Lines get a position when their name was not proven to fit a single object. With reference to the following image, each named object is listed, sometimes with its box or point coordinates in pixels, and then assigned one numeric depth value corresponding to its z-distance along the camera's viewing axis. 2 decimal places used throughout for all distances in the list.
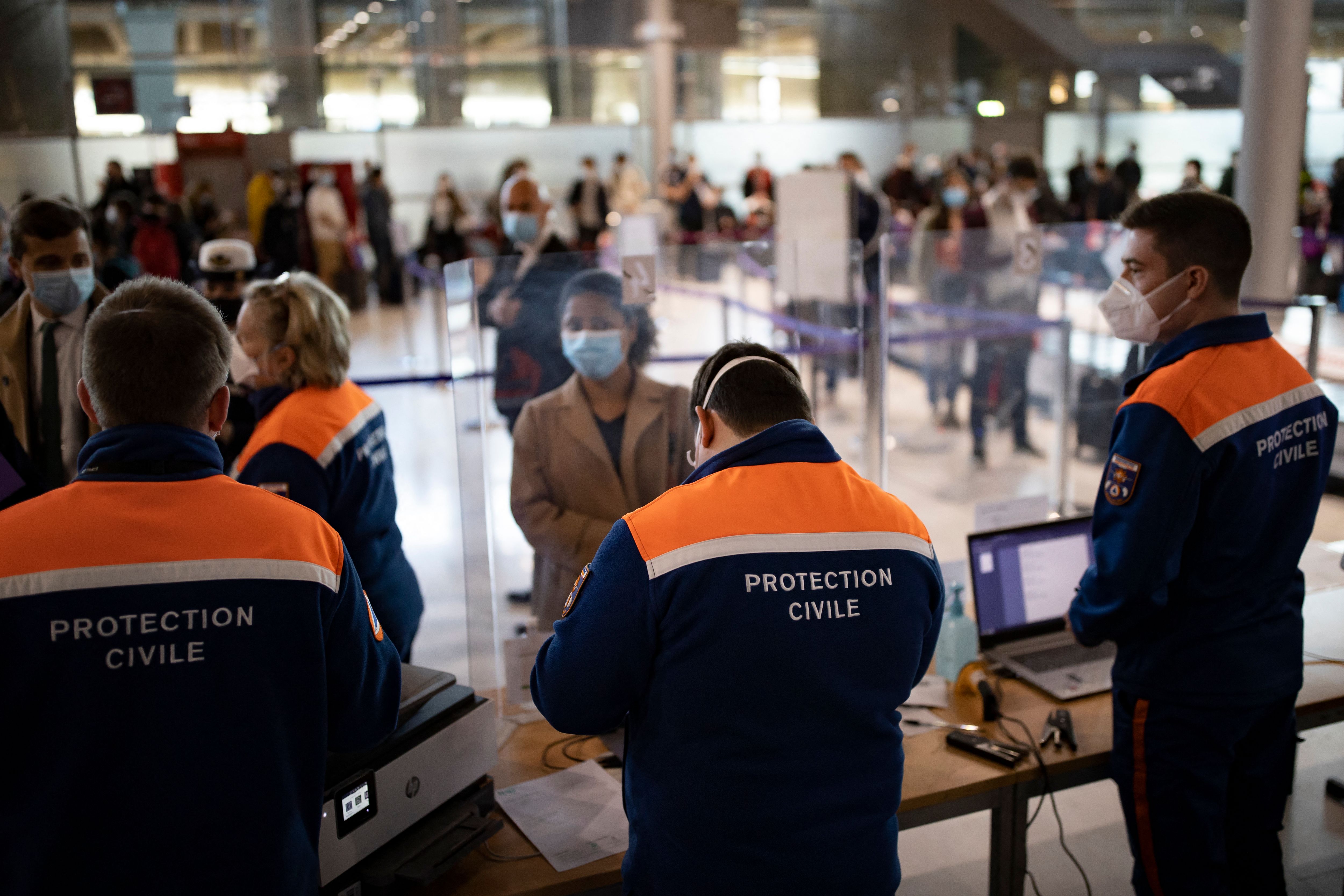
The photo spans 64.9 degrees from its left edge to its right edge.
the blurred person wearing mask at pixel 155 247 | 8.46
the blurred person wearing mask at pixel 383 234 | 12.50
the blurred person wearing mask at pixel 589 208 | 12.29
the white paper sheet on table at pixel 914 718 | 2.25
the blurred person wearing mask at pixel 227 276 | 3.02
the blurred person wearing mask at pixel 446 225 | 11.23
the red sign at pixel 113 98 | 9.88
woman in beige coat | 2.57
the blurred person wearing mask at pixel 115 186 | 11.77
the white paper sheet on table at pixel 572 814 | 1.85
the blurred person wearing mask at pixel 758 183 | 14.26
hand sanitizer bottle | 2.46
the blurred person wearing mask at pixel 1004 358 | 5.52
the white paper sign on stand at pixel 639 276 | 2.56
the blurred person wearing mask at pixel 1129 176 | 13.23
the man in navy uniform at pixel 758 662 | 1.37
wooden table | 1.78
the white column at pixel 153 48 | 13.71
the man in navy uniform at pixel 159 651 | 1.23
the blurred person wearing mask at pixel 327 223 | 11.60
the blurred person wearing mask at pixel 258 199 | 11.41
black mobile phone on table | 2.10
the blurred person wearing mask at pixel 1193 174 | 10.79
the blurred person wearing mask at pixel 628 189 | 13.32
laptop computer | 2.54
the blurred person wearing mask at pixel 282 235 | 11.01
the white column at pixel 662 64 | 15.35
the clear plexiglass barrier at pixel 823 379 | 2.58
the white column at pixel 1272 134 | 5.88
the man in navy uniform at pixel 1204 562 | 1.93
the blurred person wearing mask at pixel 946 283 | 5.88
